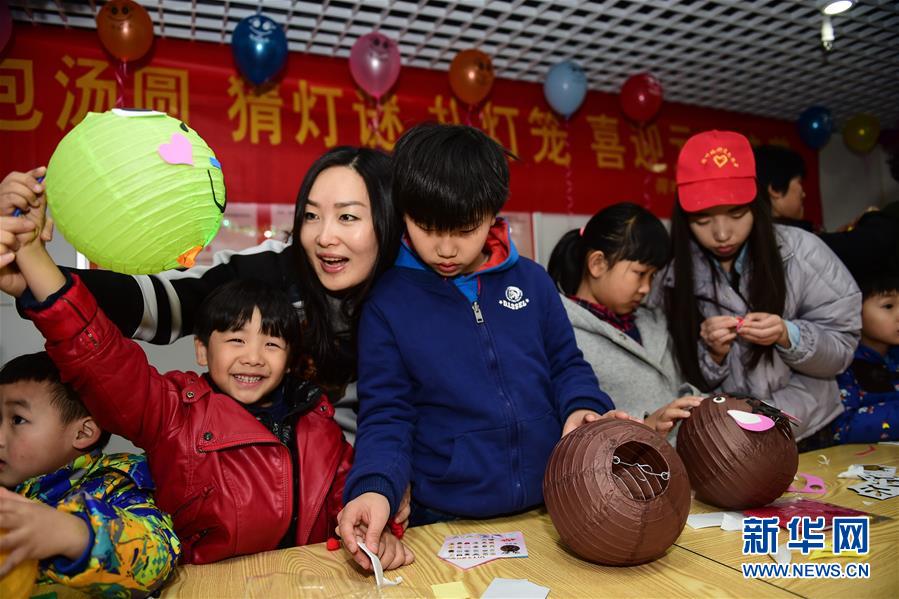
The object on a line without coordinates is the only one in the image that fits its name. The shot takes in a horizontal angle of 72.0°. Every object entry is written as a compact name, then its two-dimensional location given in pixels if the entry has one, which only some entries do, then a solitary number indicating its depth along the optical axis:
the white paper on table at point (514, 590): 0.99
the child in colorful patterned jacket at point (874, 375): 2.27
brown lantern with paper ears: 1.31
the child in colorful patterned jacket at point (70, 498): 0.84
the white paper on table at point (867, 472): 1.63
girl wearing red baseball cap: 2.06
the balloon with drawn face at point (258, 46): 3.16
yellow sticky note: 1.01
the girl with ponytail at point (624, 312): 2.01
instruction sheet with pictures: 1.15
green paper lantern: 0.98
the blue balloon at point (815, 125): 4.89
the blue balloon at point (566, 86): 3.94
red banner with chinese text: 3.20
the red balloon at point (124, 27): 2.95
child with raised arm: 1.07
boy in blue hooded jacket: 1.34
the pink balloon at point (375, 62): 3.42
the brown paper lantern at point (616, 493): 1.06
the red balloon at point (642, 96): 4.11
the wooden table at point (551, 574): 1.00
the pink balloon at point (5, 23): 2.89
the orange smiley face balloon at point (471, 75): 3.68
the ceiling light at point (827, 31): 3.42
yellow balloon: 5.00
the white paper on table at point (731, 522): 1.26
